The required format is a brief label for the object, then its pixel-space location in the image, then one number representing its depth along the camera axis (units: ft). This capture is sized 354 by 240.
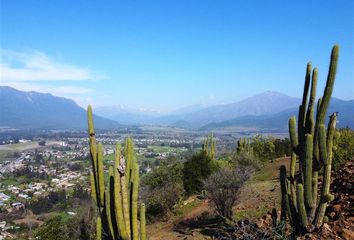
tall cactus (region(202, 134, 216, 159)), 107.65
